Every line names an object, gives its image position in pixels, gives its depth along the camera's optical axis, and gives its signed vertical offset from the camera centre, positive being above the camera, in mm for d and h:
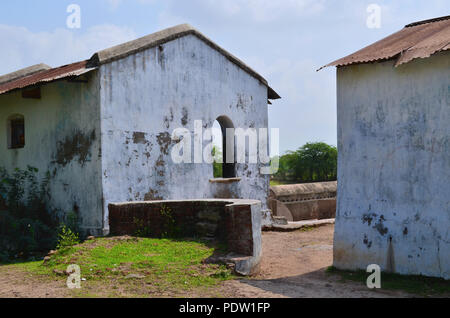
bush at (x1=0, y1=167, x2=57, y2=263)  9945 -1259
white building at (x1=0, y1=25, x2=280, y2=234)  10516 +1033
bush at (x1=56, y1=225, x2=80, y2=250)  8531 -1484
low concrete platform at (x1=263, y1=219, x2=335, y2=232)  13070 -1882
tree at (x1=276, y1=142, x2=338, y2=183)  28734 -348
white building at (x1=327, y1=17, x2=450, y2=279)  6996 +13
